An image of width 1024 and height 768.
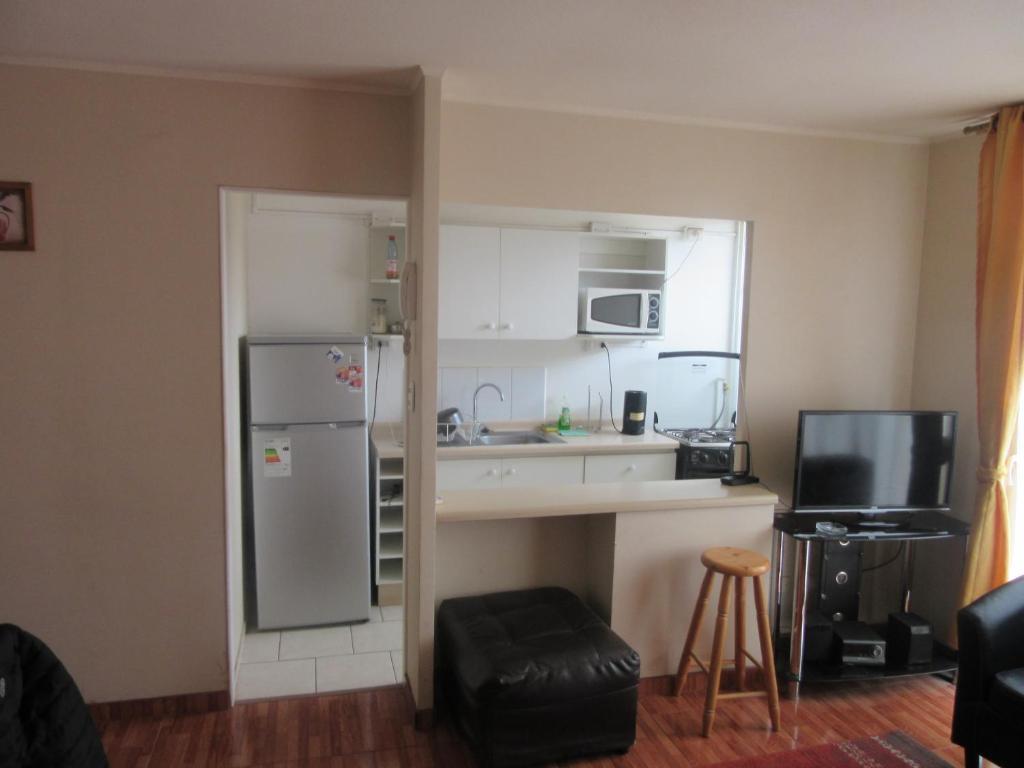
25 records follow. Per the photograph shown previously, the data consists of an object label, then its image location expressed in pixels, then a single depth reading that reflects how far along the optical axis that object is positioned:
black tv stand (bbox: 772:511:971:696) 2.78
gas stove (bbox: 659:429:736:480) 4.14
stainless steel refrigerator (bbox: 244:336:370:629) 3.39
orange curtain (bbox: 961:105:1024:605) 2.68
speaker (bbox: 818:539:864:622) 3.04
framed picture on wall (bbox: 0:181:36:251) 2.35
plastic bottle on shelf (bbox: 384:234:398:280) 4.10
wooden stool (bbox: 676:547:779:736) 2.58
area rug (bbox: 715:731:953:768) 2.45
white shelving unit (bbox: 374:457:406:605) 3.80
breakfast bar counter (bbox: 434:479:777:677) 2.75
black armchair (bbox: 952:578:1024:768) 2.18
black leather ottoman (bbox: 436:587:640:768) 2.28
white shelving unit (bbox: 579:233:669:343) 4.67
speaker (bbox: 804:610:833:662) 2.90
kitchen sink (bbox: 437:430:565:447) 4.29
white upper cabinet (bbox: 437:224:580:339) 4.19
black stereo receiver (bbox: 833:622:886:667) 2.87
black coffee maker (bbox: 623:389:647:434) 4.54
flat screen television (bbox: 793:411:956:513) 2.85
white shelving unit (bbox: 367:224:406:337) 4.16
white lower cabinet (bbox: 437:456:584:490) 3.90
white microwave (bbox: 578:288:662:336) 4.41
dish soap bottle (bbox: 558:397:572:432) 4.61
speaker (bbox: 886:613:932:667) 2.89
